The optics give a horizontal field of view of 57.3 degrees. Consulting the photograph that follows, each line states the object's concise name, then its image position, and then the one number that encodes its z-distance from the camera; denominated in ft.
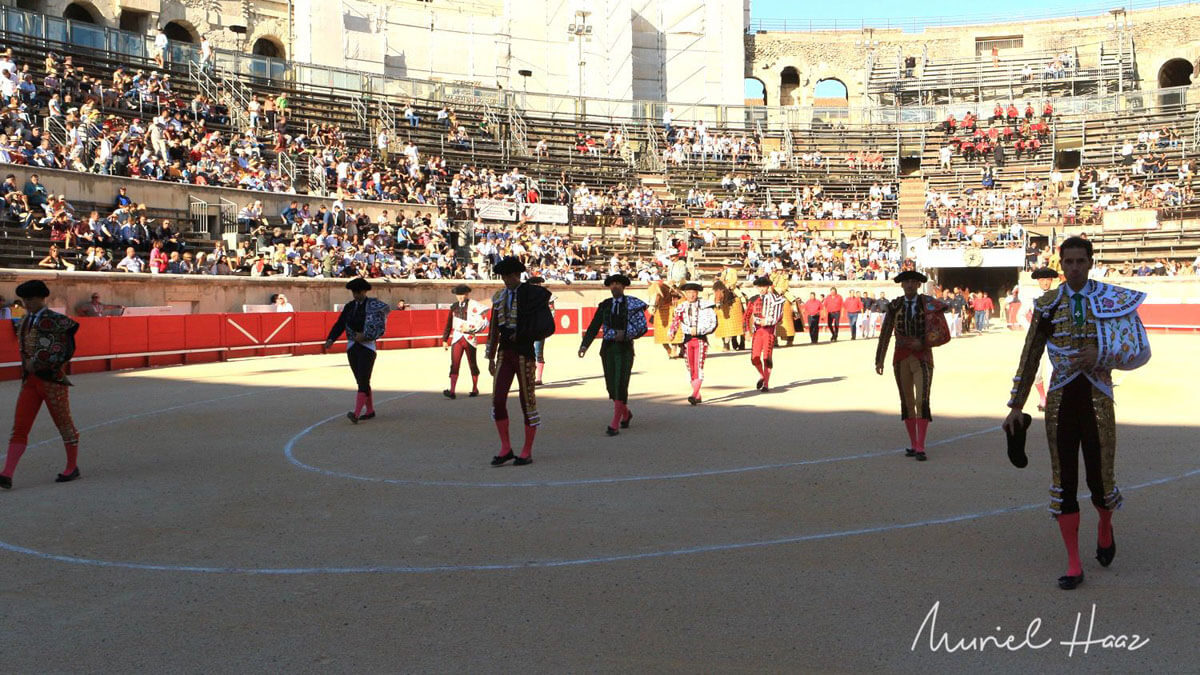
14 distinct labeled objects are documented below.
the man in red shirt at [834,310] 107.24
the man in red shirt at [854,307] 113.29
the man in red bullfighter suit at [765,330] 53.88
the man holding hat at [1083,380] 19.20
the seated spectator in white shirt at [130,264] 79.13
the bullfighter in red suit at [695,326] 48.08
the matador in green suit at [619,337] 40.60
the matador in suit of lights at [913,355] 33.40
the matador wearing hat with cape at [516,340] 33.19
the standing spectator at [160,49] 117.60
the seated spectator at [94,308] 74.43
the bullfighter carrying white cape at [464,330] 52.85
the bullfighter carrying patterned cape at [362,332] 44.14
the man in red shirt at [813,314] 102.94
